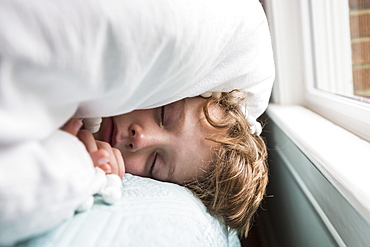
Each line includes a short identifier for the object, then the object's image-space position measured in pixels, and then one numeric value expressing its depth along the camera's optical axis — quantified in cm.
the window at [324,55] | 111
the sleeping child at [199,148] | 80
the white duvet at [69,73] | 39
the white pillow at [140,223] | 47
